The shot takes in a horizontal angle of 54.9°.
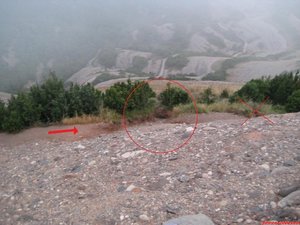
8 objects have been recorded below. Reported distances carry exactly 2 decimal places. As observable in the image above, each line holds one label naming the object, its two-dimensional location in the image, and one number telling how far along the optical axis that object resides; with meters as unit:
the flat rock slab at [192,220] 3.48
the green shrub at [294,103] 9.38
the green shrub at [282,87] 11.07
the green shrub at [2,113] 8.39
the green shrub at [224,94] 13.10
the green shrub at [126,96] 9.37
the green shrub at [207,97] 11.52
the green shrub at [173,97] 10.63
